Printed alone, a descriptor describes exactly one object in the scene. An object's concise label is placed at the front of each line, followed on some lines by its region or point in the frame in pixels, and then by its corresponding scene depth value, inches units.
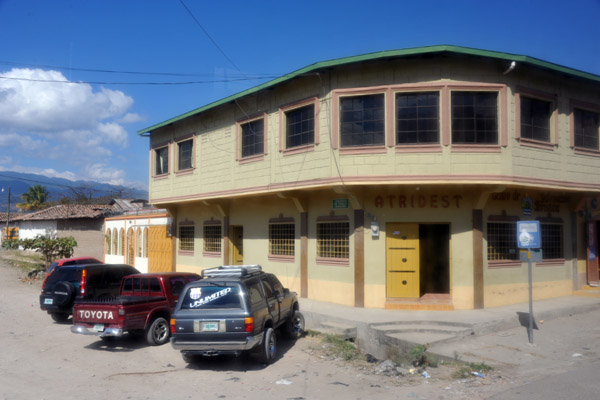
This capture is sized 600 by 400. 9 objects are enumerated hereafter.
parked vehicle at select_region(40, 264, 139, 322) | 518.3
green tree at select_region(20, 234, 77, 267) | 1055.6
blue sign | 391.9
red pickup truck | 394.9
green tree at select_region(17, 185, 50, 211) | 2758.4
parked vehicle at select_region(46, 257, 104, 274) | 770.2
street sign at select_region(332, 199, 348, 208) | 558.6
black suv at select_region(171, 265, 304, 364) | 330.3
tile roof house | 1222.3
